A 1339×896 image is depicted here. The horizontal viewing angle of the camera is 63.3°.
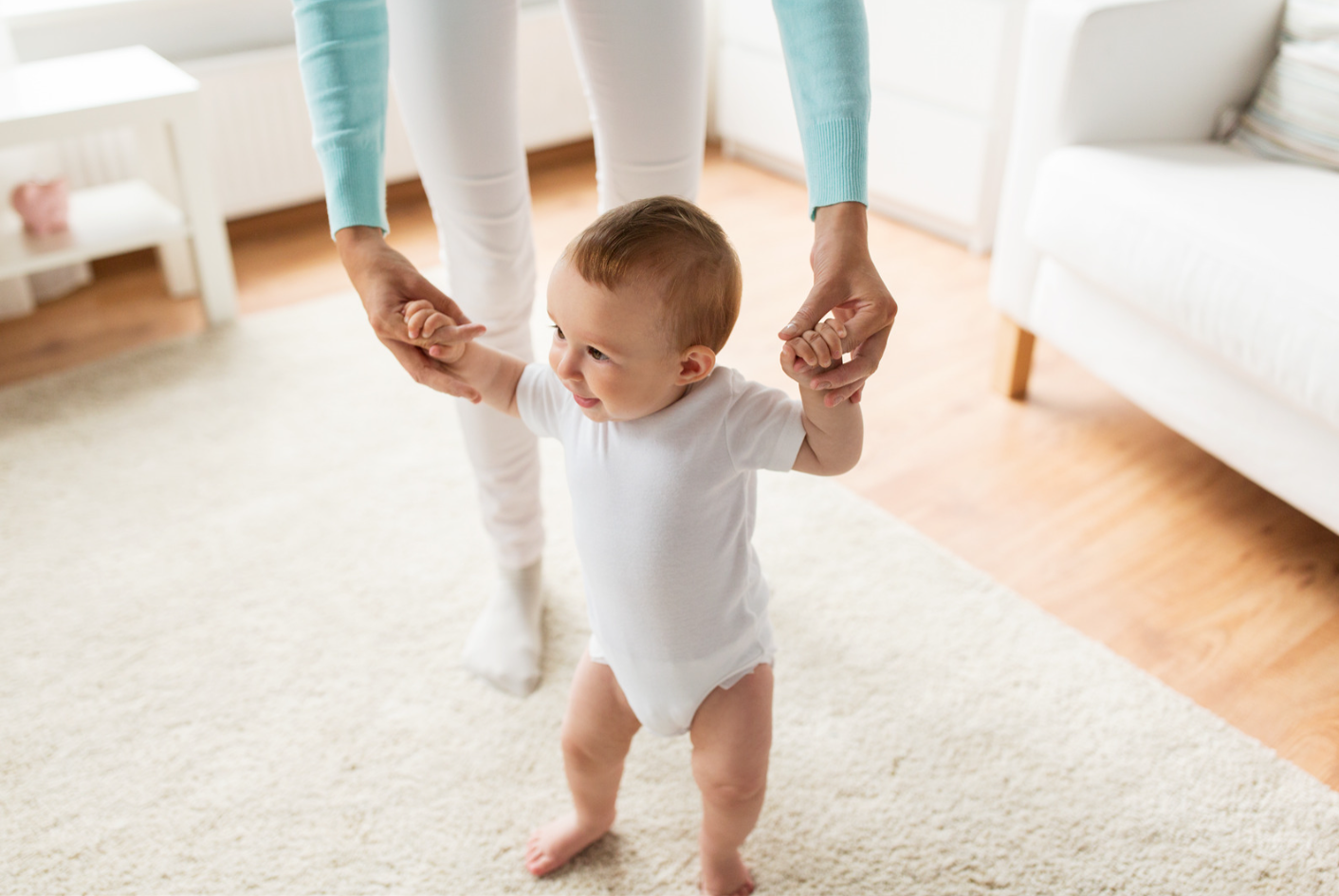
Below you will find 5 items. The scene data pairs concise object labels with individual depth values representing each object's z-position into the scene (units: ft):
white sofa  4.34
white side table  5.97
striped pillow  5.13
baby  2.59
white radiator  7.67
